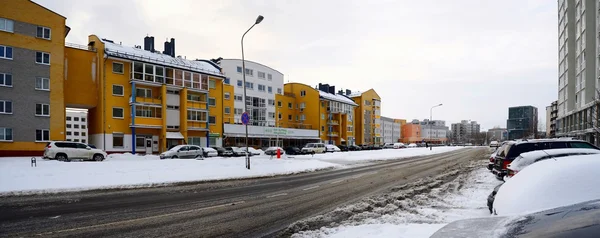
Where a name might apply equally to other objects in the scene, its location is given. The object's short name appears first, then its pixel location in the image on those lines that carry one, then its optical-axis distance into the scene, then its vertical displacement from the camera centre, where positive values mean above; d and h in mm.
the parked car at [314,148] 48531 -3380
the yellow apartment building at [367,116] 87625 +2184
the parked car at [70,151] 25416 -2035
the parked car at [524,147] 12594 -875
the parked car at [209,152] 36750 -2968
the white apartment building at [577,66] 43128 +8509
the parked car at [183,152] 32312 -2692
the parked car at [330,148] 53744 -3814
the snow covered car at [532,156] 9631 -957
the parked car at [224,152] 40156 -3245
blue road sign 19584 +390
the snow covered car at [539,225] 2239 -762
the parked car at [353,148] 62625 -4362
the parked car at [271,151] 44512 -3504
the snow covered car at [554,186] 3947 -783
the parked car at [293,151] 48625 -3782
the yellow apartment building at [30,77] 32156 +4788
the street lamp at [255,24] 19406 +5933
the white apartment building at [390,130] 150200 -2677
